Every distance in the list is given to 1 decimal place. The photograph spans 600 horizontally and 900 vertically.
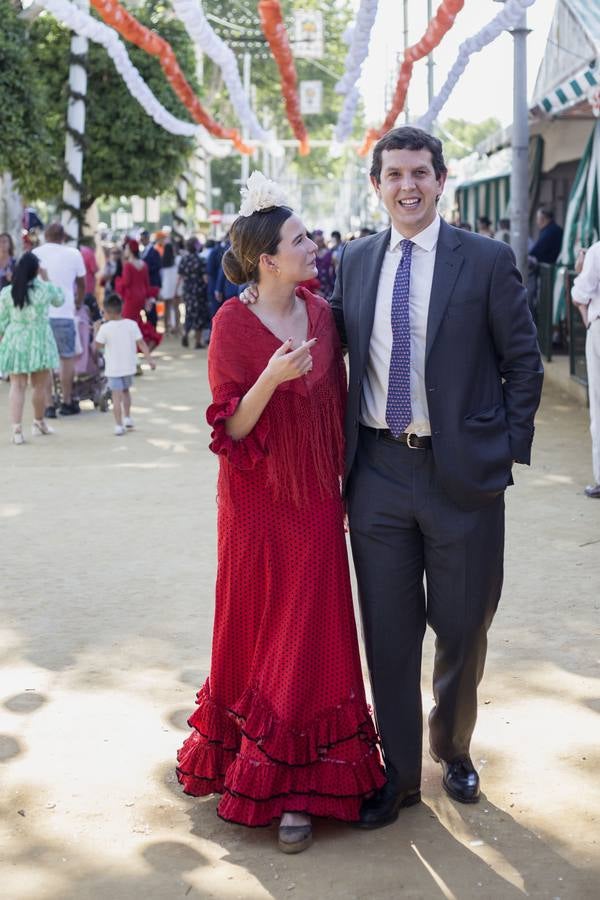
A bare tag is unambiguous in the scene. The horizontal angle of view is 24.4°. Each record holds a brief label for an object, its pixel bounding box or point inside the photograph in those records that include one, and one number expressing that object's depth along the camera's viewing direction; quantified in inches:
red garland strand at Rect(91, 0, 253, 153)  606.5
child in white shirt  485.7
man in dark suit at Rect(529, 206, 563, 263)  705.0
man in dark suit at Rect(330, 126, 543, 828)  157.1
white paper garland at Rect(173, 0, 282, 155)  586.2
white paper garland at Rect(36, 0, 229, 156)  627.9
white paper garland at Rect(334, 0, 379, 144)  613.2
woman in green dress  474.9
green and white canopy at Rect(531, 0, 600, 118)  569.0
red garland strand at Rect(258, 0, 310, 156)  646.5
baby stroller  566.3
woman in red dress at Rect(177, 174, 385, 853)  160.6
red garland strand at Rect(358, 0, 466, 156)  587.2
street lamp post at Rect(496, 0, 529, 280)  650.8
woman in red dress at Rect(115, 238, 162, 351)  680.4
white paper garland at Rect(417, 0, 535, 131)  575.1
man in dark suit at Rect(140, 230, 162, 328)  930.1
